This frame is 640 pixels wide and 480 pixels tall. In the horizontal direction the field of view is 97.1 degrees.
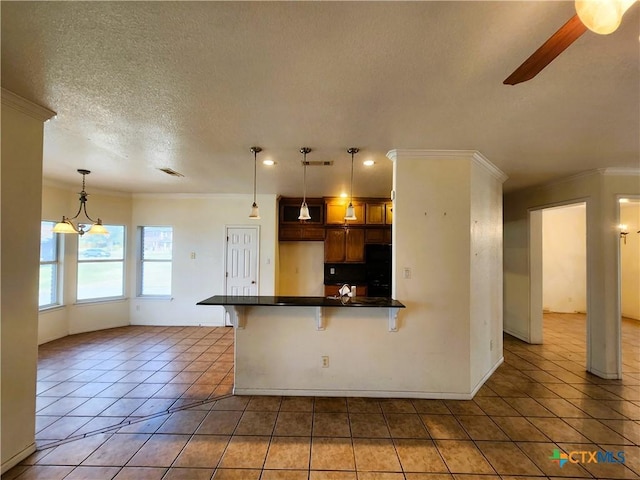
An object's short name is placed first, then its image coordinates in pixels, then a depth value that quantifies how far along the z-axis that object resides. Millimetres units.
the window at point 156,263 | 5656
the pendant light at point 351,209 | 2852
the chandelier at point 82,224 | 3854
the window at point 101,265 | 5051
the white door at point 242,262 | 5496
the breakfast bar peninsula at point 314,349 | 2953
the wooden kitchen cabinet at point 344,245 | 5582
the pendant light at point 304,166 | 2871
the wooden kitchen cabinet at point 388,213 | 5461
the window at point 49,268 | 4535
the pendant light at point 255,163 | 2883
